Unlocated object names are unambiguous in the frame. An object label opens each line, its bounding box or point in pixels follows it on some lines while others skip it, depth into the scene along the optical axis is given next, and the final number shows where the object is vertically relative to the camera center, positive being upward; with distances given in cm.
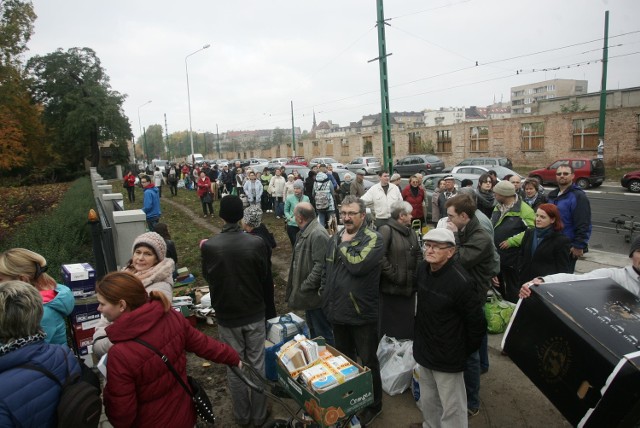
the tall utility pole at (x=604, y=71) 2169 +370
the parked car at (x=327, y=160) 3360 -59
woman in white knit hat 318 -85
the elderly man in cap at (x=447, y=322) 279 -127
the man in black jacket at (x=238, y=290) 344 -116
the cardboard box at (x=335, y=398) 255 -165
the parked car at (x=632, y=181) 1831 -206
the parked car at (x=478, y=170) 1769 -115
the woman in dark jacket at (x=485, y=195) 713 -91
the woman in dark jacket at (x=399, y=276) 407 -131
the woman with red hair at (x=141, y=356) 214 -109
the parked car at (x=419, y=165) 2752 -118
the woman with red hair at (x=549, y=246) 412 -110
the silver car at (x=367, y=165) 3122 -111
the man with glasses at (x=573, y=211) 491 -89
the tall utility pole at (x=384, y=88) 1198 +194
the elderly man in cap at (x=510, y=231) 509 -114
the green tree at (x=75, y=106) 3762 +583
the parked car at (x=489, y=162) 2304 -102
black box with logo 197 -116
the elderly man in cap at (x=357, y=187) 1069 -96
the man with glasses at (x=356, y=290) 334 -119
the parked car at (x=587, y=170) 1992 -158
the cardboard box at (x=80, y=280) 435 -126
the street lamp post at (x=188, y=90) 3269 +647
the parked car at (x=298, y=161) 3603 -59
